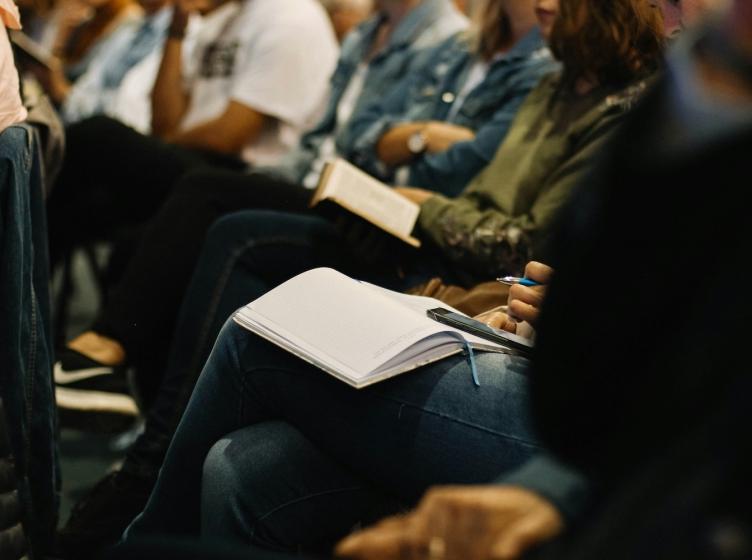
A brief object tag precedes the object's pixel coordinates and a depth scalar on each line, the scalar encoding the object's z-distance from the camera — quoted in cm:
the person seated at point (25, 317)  315
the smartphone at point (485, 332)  295
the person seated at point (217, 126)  447
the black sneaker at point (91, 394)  372
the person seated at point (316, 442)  283
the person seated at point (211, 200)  336
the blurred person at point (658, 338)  234
